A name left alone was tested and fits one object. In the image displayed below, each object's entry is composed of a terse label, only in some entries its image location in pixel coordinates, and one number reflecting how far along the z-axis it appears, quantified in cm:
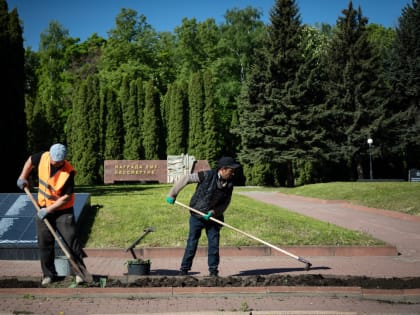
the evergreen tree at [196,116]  4409
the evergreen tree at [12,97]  2383
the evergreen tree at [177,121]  4431
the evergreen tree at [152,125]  4397
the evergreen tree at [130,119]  4378
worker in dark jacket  811
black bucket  798
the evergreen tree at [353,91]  4100
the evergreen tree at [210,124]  4398
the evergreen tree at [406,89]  4212
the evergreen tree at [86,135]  4200
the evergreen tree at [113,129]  4344
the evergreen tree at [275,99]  3791
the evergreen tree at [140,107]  4419
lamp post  3773
